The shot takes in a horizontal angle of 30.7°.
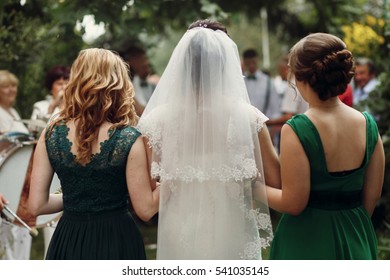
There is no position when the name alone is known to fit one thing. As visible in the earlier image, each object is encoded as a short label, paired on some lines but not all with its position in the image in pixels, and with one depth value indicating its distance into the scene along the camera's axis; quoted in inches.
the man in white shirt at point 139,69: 378.0
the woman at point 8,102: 284.7
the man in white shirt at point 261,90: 437.1
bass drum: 221.0
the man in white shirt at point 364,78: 370.6
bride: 146.4
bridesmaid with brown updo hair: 141.1
